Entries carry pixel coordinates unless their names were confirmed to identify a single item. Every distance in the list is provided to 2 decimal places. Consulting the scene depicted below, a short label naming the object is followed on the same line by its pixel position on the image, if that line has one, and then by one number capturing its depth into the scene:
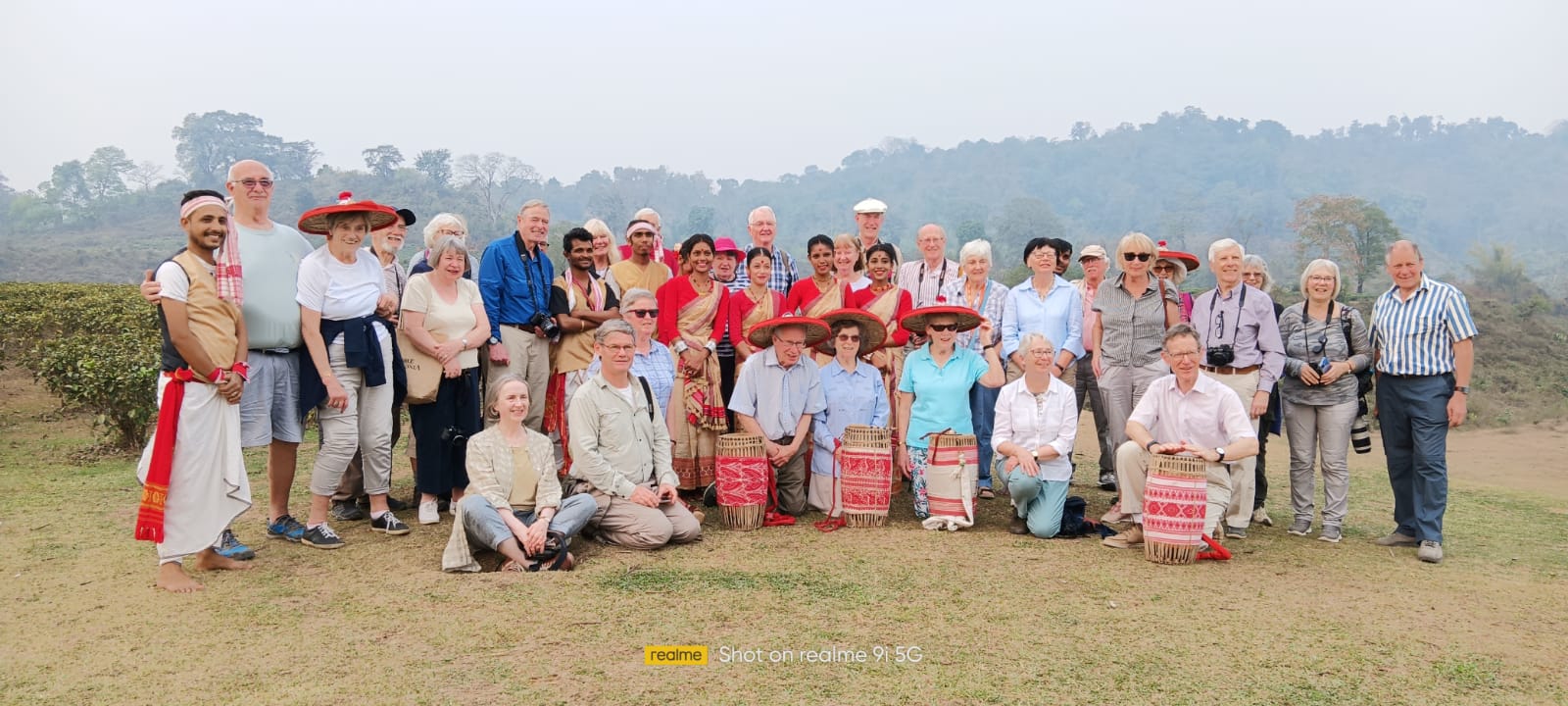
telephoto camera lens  5.43
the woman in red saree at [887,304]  6.35
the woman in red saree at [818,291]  6.32
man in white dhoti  4.05
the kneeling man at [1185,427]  4.92
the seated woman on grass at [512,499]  4.48
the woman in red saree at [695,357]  5.99
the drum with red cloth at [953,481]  5.46
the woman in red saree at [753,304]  6.15
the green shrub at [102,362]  7.47
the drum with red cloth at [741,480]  5.41
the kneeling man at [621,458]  4.90
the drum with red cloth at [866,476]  5.47
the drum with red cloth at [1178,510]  4.70
